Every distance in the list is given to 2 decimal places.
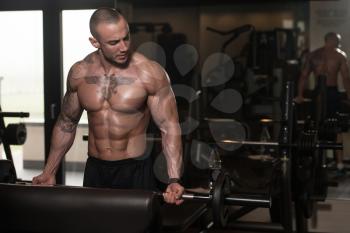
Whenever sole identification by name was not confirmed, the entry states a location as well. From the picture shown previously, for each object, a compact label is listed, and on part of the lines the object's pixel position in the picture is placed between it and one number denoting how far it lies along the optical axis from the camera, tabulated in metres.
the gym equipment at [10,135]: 4.55
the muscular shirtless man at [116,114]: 2.37
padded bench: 1.70
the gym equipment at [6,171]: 2.22
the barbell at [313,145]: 3.29
